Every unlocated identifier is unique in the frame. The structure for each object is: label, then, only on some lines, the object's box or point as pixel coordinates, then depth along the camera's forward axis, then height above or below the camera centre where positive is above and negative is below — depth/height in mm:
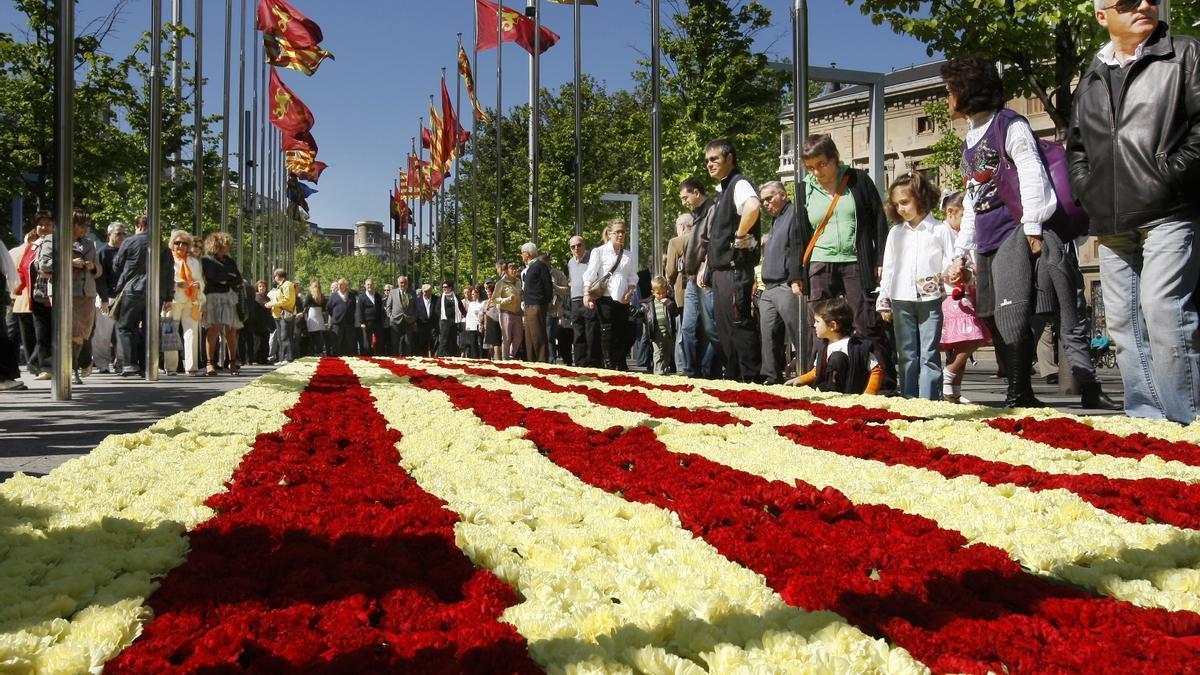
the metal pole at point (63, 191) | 9703 +1285
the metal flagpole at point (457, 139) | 40500 +7428
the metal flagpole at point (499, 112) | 38188 +8129
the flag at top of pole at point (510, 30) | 32406 +9086
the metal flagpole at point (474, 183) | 39641 +6337
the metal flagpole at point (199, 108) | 20083 +4720
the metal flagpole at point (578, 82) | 30281 +7023
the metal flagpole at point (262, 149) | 39469 +7085
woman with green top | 8992 +802
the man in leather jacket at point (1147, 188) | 5715 +768
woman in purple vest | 7117 +874
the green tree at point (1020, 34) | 15391 +4324
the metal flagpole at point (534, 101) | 31438 +7074
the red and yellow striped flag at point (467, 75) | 38188 +8965
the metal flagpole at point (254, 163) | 35469 +6773
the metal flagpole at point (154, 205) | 13250 +1584
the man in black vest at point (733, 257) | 10336 +740
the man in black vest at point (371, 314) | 30266 +620
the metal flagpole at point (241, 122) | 33044 +6544
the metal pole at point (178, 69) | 31062 +7846
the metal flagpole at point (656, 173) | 19062 +2830
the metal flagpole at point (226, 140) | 29922 +5348
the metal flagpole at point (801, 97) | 10594 +2337
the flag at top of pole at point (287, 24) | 26156 +7310
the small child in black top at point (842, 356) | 8742 -161
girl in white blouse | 8695 +423
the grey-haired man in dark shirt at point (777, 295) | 10352 +384
